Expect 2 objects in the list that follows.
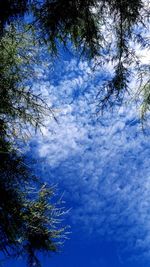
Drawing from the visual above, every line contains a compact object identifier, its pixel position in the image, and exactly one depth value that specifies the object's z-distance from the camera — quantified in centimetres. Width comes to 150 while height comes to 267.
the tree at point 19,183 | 650
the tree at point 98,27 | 624
